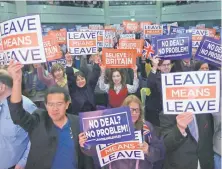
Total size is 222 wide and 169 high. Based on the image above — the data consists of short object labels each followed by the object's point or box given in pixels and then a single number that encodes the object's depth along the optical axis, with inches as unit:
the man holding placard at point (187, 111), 67.2
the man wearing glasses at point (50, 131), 64.5
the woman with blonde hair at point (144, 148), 66.2
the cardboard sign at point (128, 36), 287.0
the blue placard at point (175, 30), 272.6
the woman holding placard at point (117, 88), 119.3
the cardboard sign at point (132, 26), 383.2
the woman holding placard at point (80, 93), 123.4
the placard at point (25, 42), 80.4
